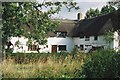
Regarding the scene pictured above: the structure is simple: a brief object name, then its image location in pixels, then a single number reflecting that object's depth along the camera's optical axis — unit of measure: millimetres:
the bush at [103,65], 7504
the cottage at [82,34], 43812
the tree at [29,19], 18172
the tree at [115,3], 13575
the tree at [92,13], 67506
